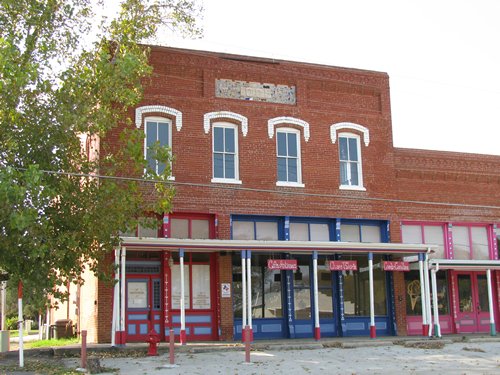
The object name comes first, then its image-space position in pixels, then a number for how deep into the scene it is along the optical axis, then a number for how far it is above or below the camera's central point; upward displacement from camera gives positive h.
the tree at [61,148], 16.48 +4.12
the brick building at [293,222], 22.66 +2.81
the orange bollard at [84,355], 16.30 -1.16
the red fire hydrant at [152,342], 19.17 -1.05
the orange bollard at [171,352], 17.14 -1.20
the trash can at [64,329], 27.17 -0.89
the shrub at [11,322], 46.06 -0.95
